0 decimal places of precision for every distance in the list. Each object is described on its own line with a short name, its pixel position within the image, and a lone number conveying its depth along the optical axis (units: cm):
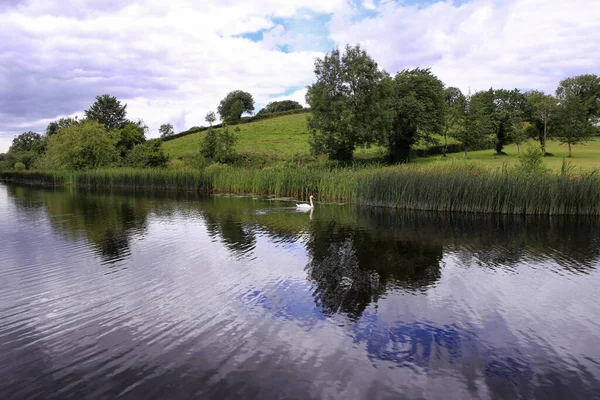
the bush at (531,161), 2086
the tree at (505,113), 4625
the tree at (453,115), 4497
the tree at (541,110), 4612
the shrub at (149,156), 4800
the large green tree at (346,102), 3550
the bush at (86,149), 5015
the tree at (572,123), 4441
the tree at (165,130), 7081
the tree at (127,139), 5659
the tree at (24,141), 10171
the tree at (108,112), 7506
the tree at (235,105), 8231
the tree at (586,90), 5138
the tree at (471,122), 4356
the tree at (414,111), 4084
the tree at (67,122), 6778
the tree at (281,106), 10632
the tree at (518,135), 4391
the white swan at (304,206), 2105
